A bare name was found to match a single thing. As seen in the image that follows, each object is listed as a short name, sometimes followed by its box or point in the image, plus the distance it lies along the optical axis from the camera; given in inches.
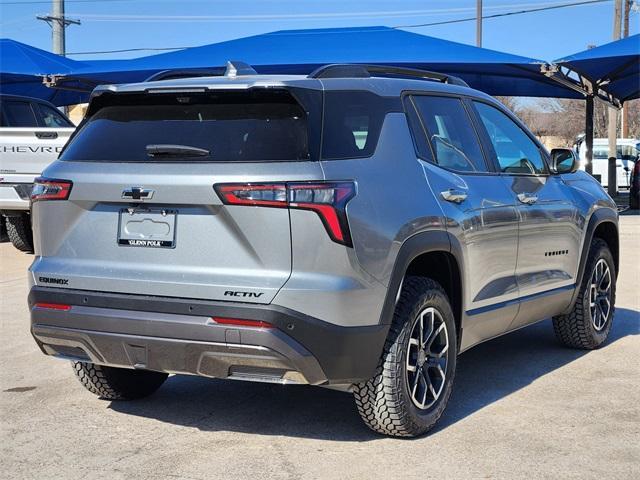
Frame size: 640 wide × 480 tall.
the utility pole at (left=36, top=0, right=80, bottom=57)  1141.1
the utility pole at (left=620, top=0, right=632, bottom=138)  1673.2
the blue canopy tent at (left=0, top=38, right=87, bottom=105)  799.1
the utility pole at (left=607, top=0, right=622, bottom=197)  1024.9
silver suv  159.8
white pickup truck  467.8
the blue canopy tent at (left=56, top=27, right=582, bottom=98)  706.8
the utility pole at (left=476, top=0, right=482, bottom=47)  1520.7
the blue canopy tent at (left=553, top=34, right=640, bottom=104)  665.6
